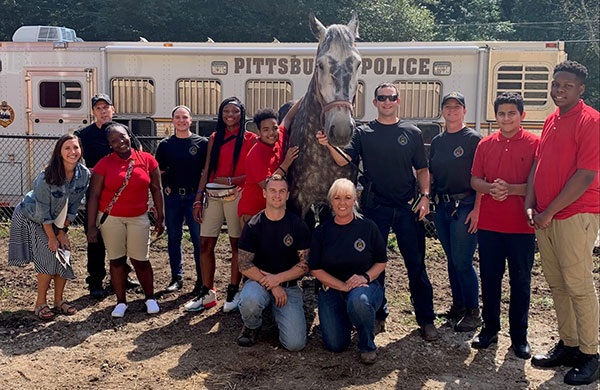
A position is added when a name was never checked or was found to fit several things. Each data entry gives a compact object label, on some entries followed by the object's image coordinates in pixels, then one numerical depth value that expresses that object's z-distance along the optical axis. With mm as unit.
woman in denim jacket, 5152
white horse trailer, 9031
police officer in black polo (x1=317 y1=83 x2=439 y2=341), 4785
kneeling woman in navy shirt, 4488
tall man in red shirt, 3889
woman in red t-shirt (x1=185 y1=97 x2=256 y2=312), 5434
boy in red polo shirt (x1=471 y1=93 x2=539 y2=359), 4430
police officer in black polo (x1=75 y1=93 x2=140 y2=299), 5992
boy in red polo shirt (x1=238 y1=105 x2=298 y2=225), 4910
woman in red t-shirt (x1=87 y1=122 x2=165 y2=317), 5262
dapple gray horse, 4324
